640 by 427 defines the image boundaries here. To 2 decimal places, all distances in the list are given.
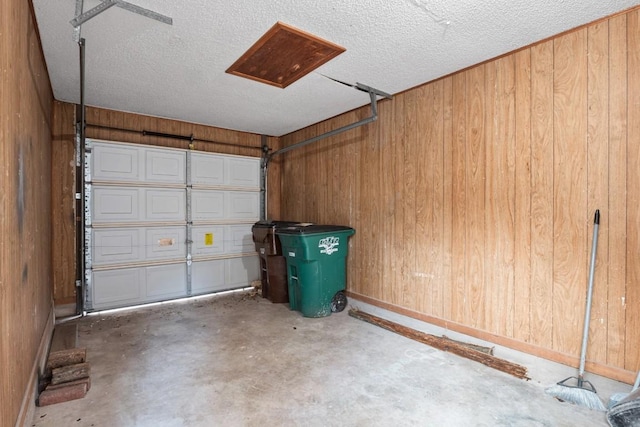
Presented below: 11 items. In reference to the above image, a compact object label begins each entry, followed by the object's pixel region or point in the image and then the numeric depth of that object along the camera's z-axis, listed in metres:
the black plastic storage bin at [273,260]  4.21
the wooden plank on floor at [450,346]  2.43
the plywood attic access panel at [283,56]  2.37
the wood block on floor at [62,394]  2.04
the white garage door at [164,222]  3.98
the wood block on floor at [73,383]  2.12
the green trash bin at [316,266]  3.67
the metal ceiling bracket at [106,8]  1.91
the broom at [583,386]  2.03
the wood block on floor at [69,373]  2.18
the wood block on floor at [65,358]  2.34
